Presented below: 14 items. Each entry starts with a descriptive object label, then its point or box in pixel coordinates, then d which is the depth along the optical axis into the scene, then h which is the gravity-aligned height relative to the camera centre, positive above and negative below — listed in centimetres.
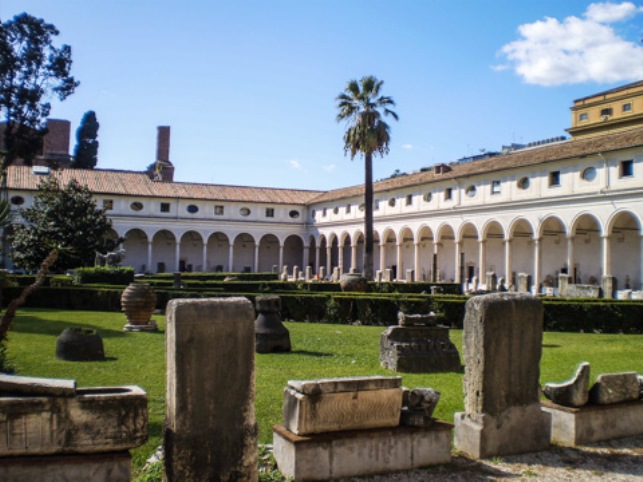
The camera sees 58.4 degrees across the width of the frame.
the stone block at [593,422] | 556 -142
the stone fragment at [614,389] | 576 -111
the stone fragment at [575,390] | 566 -110
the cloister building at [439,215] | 3153 +437
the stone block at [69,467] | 355 -126
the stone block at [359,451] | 445 -143
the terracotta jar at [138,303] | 1357 -78
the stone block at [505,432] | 513 -142
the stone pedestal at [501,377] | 512 -90
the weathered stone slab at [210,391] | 389 -83
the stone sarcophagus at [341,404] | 453 -105
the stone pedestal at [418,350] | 939 -124
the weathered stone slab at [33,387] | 366 -76
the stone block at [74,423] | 358 -99
